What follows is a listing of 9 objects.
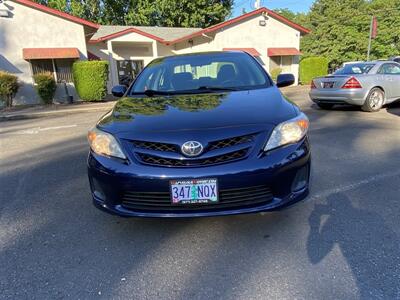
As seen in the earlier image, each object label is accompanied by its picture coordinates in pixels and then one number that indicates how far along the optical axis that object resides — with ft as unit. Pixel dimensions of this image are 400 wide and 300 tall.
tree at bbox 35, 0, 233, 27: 93.61
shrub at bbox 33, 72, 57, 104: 43.75
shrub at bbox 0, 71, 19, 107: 41.83
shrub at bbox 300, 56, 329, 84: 69.72
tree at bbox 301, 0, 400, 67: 124.06
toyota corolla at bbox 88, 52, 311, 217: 7.69
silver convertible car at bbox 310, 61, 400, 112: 28.35
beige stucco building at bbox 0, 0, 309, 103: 47.14
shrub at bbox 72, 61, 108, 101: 44.91
